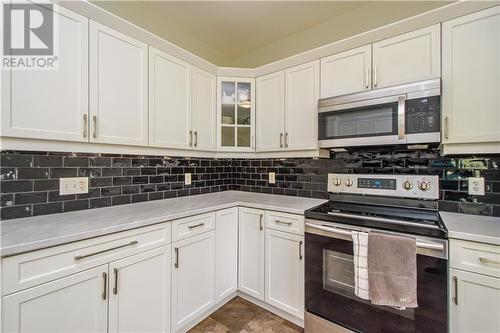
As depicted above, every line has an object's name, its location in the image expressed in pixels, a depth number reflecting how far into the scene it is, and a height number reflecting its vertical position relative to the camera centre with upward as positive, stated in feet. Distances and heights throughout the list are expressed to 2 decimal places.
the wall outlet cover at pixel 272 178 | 8.07 -0.43
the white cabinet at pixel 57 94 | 3.71 +1.32
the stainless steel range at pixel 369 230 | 3.77 -1.66
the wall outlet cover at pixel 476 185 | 4.83 -0.42
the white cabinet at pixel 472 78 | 4.21 +1.77
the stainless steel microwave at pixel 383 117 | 4.55 +1.15
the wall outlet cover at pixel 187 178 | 7.49 -0.41
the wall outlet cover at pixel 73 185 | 4.78 -0.43
